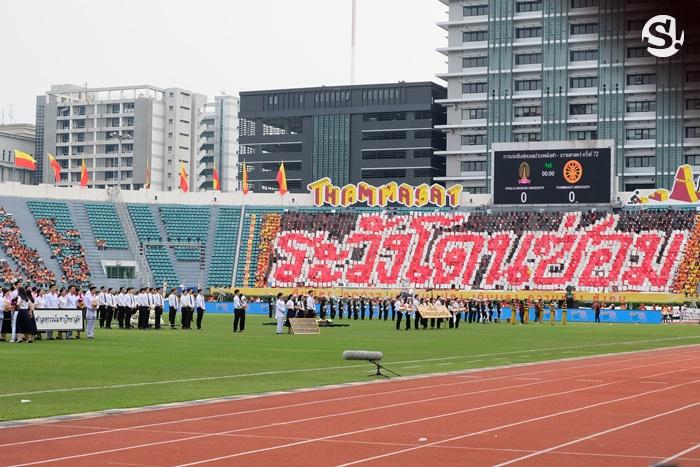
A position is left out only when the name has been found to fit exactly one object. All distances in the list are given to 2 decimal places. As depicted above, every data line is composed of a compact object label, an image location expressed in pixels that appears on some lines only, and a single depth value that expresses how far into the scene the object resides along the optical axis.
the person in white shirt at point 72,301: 39.47
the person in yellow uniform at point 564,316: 68.39
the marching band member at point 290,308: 47.56
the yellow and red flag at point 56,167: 109.92
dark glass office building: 143.62
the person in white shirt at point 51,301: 39.03
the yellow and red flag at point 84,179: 106.88
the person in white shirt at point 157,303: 49.59
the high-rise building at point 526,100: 120.88
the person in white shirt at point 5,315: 35.16
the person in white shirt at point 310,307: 49.49
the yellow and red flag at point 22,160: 107.19
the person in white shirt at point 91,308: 39.69
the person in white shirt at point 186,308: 49.84
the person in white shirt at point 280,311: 46.28
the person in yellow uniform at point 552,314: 68.81
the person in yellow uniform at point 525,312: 69.42
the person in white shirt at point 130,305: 48.56
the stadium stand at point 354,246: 87.69
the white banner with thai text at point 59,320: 37.75
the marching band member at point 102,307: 48.25
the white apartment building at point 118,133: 168.50
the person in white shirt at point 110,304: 48.16
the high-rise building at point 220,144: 179.75
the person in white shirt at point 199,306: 51.02
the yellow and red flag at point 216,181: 111.00
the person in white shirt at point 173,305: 50.34
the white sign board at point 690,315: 73.62
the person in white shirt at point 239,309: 48.22
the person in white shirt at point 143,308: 48.53
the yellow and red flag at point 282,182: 104.91
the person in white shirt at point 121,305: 48.31
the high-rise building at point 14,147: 163.75
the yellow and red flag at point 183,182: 106.94
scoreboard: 91.81
